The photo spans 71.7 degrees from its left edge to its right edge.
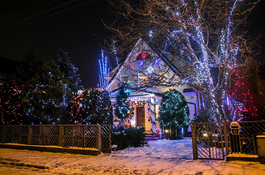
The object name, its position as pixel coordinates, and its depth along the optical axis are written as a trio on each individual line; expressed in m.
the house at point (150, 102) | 16.17
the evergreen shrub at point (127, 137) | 10.34
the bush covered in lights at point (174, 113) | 14.38
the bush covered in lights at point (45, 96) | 11.68
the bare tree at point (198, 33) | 9.19
